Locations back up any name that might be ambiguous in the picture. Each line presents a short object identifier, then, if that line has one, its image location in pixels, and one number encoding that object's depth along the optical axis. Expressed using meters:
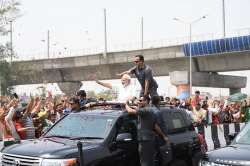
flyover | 47.81
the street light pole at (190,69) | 47.59
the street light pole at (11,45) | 41.94
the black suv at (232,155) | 7.40
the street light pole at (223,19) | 51.96
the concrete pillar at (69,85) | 58.96
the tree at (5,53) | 41.56
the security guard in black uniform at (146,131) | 9.05
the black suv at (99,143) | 8.30
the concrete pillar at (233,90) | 57.47
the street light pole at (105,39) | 54.46
